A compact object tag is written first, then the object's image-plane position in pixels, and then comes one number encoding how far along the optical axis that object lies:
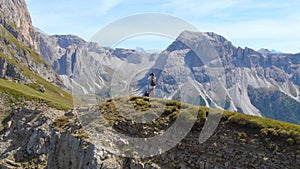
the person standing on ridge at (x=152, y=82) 40.91
